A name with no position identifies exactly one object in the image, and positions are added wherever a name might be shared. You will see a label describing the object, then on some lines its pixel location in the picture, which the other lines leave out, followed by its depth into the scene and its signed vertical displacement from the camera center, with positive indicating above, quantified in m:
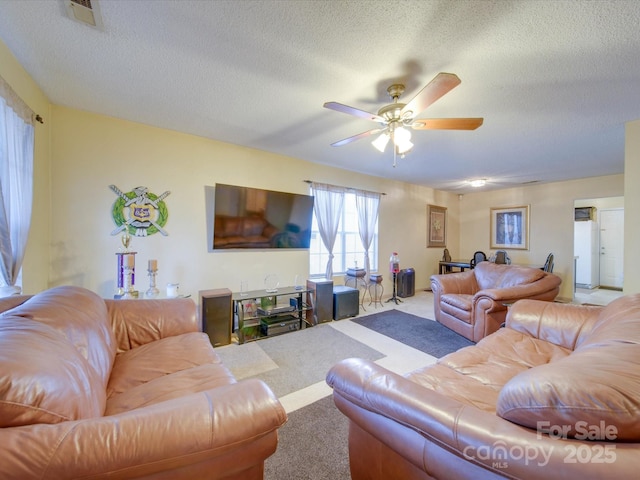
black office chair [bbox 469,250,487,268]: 6.15 -0.38
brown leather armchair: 2.98 -0.66
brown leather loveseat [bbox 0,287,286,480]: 0.68 -0.56
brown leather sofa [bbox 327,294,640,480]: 0.65 -0.56
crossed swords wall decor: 2.89 +0.31
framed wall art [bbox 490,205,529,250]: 5.89 +0.35
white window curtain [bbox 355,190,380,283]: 4.98 +0.37
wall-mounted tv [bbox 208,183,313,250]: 3.42 +0.31
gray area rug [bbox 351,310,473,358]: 3.05 -1.23
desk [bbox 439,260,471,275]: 6.09 -0.55
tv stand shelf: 3.29 -1.00
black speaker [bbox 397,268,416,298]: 5.49 -0.88
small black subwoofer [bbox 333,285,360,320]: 4.04 -0.99
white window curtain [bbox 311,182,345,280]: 4.38 +0.48
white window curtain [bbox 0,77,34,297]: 1.76 +0.40
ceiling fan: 1.83 +0.97
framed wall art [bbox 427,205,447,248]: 6.41 +0.40
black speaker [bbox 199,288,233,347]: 3.04 -0.92
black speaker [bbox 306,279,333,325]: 3.82 -0.91
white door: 6.29 -0.09
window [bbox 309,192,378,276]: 4.61 -0.10
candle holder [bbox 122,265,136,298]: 2.65 -0.41
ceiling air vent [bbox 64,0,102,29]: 1.43 +1.30
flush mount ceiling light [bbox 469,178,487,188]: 5.24 +1.24
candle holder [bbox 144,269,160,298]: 2.79 -0.53
